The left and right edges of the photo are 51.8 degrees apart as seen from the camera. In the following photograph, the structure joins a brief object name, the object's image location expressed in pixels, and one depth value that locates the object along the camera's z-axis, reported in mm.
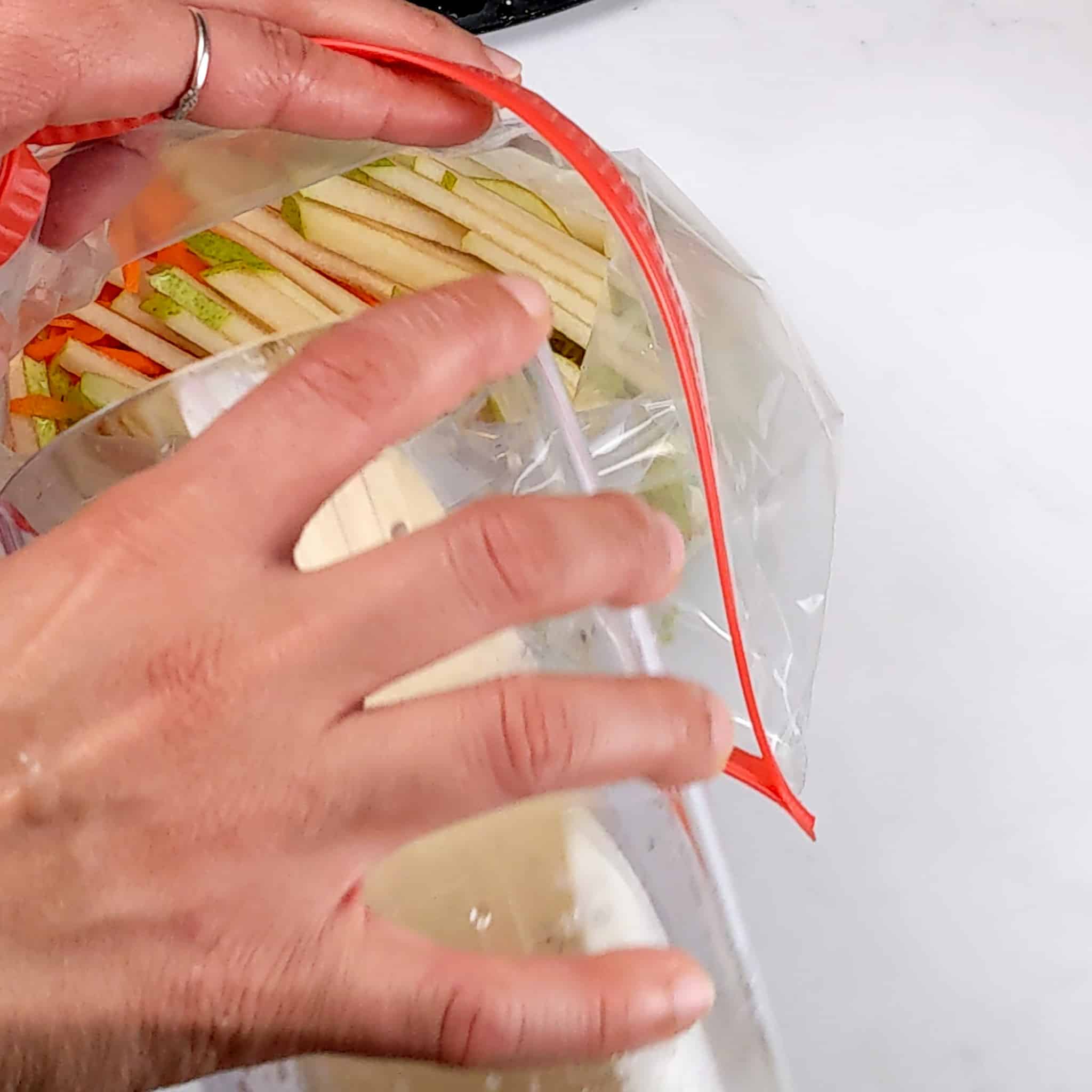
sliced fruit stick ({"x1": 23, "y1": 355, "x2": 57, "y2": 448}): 668
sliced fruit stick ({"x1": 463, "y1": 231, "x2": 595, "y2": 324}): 663
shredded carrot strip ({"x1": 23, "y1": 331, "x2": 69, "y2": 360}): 703
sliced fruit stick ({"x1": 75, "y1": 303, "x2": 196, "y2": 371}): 683
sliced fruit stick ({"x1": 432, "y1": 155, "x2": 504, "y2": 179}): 658
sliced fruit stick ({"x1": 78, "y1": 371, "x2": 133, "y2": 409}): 656
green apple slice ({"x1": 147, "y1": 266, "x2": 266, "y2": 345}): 656
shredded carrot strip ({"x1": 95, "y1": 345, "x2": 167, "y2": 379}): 687
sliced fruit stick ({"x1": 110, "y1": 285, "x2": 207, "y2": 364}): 691
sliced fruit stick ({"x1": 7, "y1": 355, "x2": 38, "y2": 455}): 663
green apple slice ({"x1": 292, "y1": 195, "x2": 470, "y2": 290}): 680
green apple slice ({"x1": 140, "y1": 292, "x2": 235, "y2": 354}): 658
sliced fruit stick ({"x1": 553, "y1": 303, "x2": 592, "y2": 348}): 658
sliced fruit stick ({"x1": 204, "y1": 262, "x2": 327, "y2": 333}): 661
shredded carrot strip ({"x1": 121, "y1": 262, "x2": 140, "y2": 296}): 694
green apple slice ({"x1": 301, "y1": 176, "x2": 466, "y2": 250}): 691
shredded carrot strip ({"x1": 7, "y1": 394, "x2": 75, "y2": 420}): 668
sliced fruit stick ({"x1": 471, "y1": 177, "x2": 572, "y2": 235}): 681
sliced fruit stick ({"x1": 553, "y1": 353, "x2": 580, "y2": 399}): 646
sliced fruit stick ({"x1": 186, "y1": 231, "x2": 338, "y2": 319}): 669
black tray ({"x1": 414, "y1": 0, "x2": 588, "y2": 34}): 798
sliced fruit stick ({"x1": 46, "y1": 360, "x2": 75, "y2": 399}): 694
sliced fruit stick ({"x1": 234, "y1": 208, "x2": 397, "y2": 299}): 688
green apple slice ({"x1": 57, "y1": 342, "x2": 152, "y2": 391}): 672
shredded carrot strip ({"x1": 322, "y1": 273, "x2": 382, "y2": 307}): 693
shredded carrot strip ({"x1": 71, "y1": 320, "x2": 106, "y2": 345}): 702
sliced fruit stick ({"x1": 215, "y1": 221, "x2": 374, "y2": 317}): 680
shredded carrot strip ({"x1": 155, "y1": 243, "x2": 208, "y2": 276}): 702
